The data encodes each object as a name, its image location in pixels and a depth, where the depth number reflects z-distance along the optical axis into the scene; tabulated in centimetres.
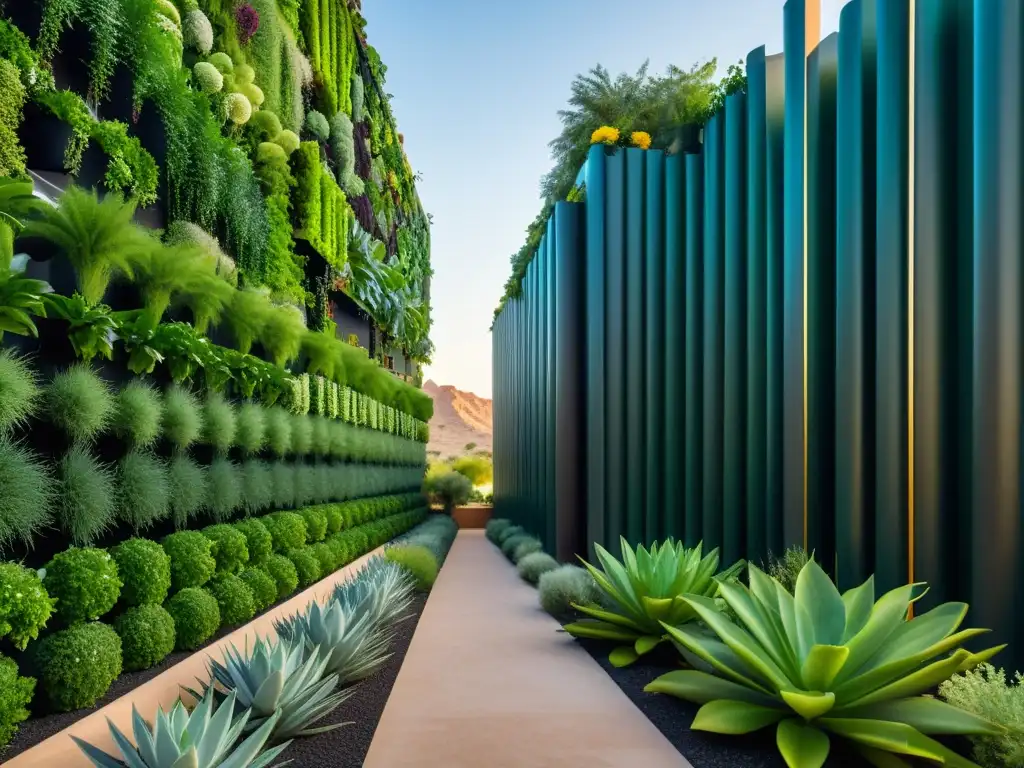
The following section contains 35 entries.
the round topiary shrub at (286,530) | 586
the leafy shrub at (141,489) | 371
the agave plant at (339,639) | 365
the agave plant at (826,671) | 242
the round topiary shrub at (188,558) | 410
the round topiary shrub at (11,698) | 261
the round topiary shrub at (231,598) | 463
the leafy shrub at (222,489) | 477
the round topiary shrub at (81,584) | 305
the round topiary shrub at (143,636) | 353
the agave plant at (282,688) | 281
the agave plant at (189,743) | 205
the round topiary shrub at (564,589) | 558
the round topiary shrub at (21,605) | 263
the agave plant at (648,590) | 409
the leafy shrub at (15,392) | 276
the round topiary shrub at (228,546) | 464
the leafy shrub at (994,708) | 221
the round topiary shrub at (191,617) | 402
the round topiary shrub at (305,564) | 623
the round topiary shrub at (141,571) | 356
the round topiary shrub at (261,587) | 512
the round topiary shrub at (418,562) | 713
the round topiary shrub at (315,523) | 684
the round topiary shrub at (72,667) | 295
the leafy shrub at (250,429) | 528
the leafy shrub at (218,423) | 472
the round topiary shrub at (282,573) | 563
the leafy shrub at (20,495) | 274
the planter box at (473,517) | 1797
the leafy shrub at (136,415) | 369
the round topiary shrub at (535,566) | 768
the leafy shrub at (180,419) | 419
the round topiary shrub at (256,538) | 521
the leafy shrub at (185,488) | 424
